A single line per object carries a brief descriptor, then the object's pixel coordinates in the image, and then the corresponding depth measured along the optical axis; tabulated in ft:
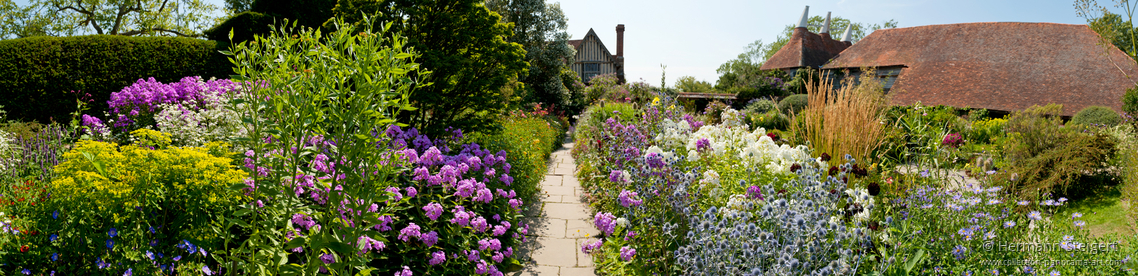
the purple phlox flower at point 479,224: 10.14
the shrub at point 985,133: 33.81
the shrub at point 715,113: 28.50
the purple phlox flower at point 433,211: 9.46
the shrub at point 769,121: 38.36
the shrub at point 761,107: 51.73
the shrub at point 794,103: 52.19
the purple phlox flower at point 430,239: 9.19
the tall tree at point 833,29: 127.13
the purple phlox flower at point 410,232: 9.10
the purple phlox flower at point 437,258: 9.23
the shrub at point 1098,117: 33.42
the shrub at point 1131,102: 31.06
